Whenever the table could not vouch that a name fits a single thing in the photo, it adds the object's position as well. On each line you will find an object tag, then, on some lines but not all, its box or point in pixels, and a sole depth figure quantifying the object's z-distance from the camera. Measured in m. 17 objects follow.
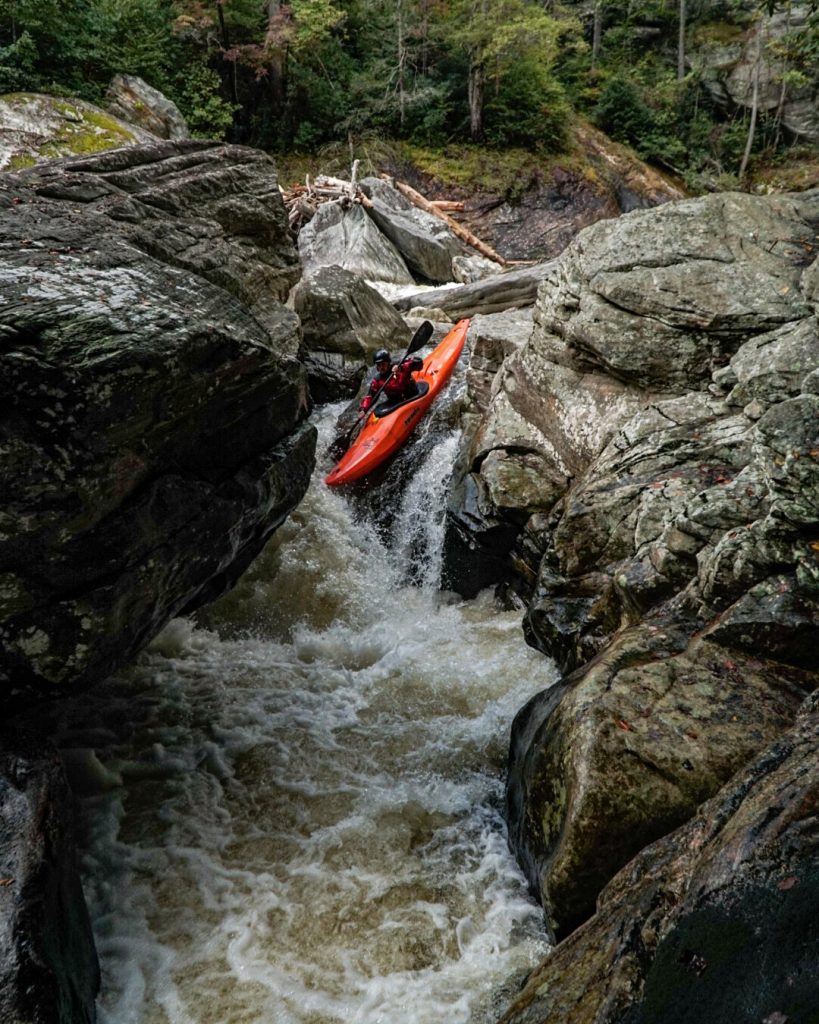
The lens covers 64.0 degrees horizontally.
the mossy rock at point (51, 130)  11.22
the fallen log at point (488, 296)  13.09
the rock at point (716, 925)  1.78
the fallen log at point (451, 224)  19.31
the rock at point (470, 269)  16.61
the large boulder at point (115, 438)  3.27
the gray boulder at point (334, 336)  10.88
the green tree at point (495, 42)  19.83
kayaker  9.02
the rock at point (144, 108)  15.16
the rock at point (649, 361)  5.19
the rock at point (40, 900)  2.65
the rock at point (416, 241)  16.64
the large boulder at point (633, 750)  3.20
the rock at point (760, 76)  23.31
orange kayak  8.46
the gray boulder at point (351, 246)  15.33
